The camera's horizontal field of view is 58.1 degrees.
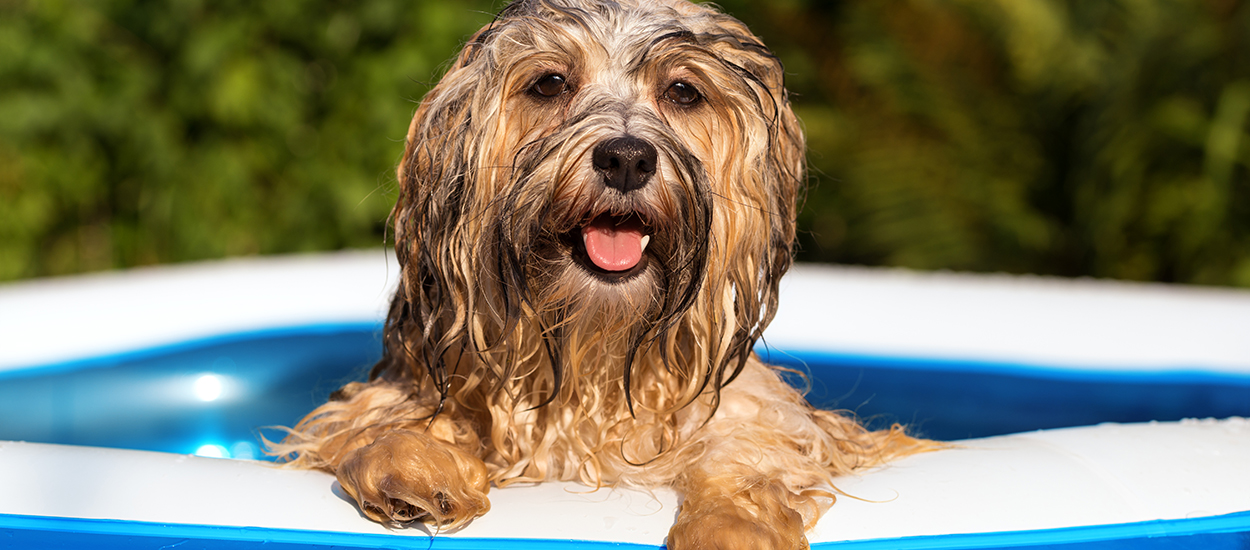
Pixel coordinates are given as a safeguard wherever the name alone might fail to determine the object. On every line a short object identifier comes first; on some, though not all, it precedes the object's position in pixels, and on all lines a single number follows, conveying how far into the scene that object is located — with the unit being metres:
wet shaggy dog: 2.32
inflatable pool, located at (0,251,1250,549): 2.42
